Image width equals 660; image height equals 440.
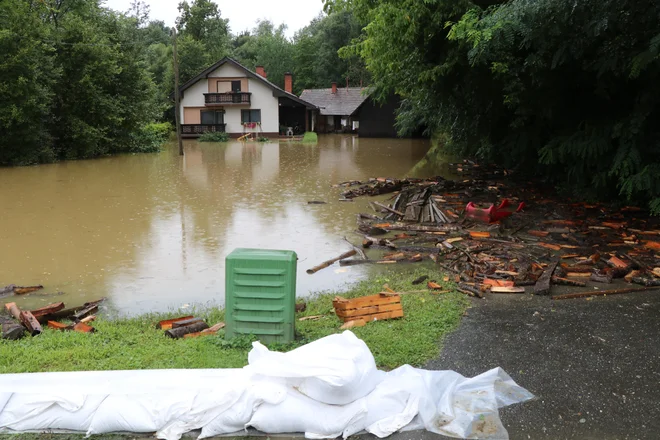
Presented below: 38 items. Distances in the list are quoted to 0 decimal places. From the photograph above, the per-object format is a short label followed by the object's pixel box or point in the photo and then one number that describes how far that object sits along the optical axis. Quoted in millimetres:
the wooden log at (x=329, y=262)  10229
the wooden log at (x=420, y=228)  12516
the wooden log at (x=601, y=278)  7977
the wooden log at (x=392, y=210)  14402
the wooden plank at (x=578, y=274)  8359
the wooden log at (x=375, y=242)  11531
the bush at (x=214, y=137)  50144
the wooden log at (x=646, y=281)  7562
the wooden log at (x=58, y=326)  6847
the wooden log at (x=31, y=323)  6566
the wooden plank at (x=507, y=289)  7598
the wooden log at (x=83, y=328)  6625
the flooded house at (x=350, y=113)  54375
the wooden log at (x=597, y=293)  7258
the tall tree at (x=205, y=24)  72562
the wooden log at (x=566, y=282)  7810
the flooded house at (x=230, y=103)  52125
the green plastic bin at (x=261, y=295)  5465
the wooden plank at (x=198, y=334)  6199
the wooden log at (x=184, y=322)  6609
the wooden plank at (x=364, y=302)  6605
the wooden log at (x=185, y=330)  6266
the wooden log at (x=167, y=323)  6777
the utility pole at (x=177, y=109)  34844
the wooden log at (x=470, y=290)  7523
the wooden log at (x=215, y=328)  6414
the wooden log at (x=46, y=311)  7172
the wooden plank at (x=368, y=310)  6578
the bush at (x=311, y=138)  48000
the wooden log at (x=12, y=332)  6223
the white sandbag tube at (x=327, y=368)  4160
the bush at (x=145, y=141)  37875
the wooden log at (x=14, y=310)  7312
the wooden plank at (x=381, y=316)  6543
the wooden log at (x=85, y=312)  7419
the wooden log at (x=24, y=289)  8959
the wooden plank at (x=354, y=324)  6324
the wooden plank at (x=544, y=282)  7464
